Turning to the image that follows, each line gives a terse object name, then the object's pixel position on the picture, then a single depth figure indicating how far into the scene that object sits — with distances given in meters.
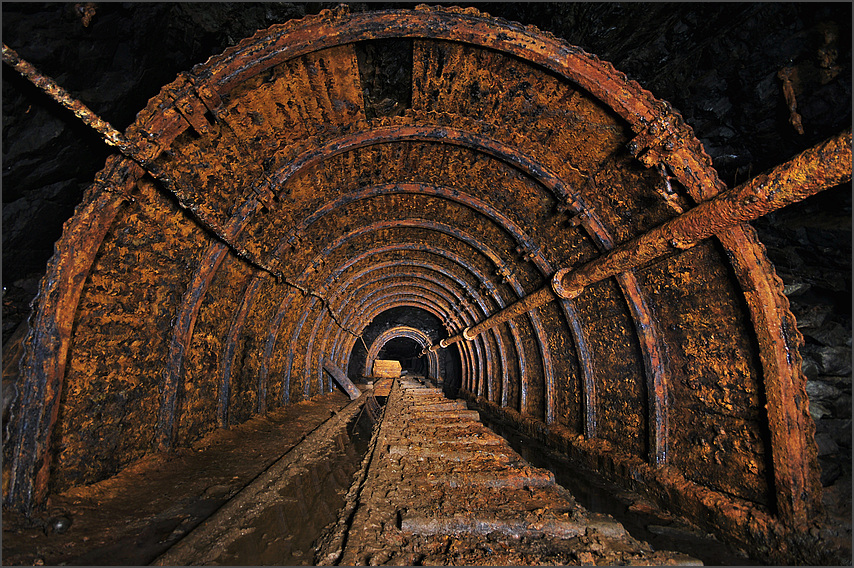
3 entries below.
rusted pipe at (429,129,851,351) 2.33
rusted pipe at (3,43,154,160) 2.56
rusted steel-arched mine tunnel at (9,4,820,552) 3.26
